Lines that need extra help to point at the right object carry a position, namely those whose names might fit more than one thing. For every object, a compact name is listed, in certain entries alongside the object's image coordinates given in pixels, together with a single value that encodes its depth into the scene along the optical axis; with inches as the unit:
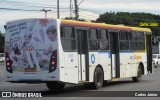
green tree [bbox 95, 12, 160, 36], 3779.5
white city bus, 686.6
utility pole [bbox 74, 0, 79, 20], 2025.1
